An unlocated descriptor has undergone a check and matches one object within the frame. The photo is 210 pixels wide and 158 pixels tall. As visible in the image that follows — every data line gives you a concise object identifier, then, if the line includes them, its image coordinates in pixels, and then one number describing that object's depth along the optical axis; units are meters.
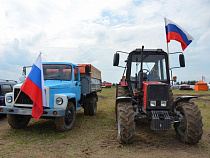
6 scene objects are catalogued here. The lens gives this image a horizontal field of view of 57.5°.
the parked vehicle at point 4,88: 8.15
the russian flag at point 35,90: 5.49
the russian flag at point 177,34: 7.80
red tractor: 4.79
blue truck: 5.84
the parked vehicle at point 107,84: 43.47
